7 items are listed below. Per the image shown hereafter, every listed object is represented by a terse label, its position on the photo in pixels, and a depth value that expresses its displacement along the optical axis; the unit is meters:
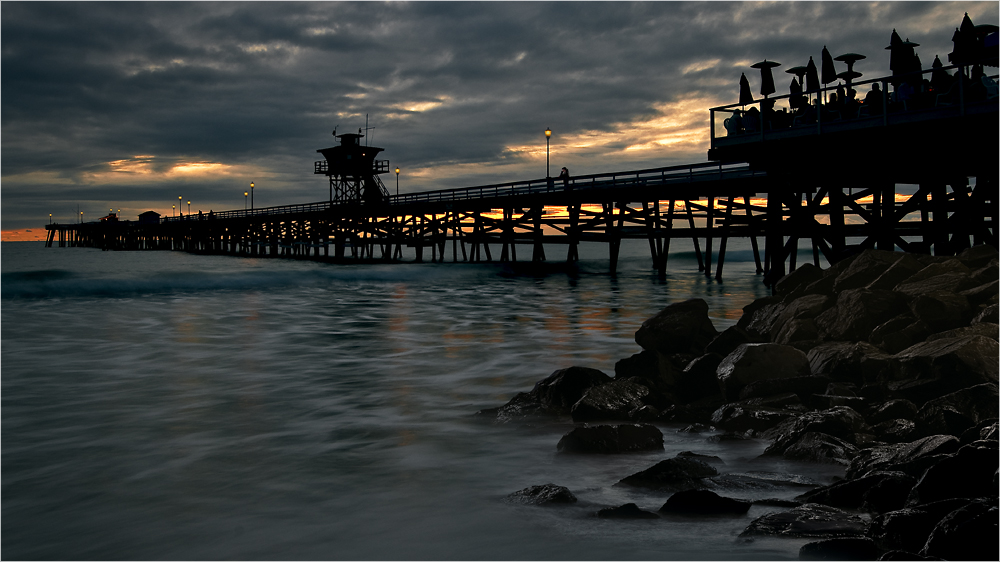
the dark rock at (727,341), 10.07
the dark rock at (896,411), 6.99
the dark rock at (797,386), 7.82
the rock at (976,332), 7.87
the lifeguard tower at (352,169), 69.94
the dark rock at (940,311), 8.85
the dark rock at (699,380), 8.63
